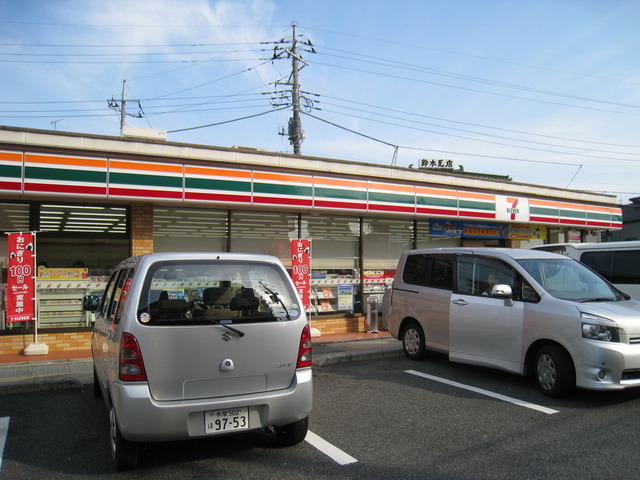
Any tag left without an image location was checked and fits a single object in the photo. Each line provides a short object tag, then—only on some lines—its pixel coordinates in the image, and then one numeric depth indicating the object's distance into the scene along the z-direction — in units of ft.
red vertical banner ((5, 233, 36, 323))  27.53
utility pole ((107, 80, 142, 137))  119.44
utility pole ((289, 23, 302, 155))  89.66
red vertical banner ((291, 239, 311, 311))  34.35
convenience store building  29.07
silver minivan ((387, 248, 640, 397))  17.83
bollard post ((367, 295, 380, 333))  38.75
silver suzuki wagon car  12.23
